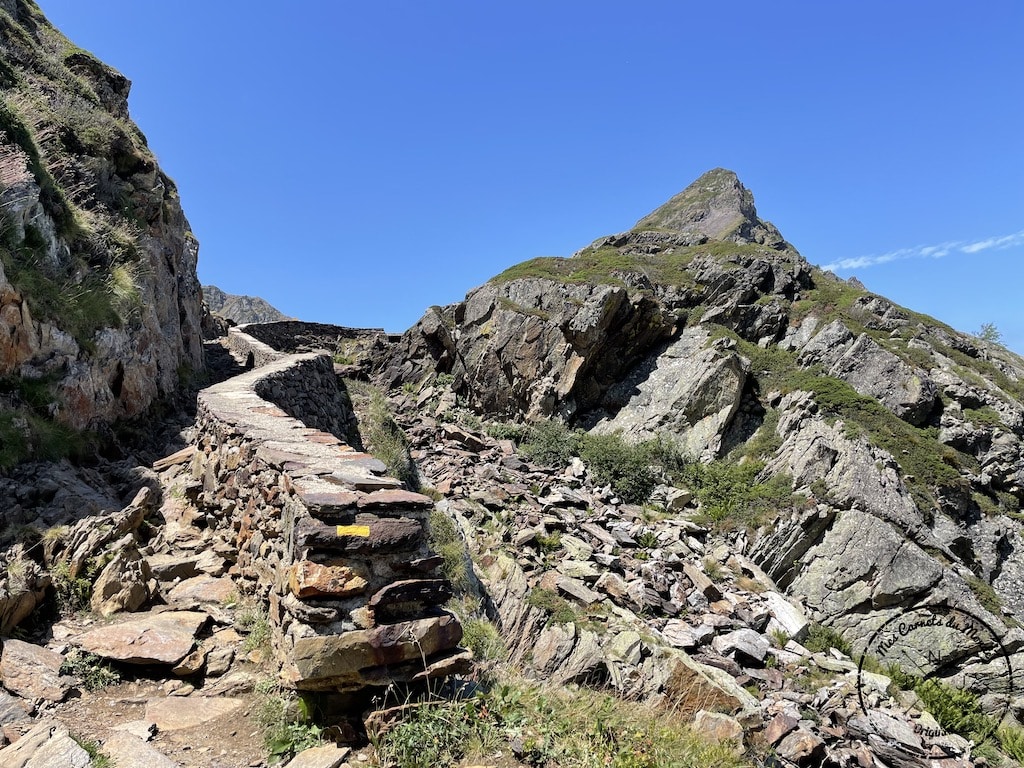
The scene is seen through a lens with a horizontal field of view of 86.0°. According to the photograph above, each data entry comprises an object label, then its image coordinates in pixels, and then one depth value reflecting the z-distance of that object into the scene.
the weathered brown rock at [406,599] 3.75
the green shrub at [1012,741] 8.49
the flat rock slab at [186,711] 3.59
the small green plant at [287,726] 3.44
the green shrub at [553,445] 17.80
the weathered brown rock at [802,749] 6.43
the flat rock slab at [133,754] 3.08
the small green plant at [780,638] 9.65
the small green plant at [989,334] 33.15
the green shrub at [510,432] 19.94
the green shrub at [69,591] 4.52
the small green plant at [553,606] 8.04
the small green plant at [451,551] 7.63
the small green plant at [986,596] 10.99
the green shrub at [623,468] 15.66
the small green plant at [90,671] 3.80
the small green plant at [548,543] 11.03
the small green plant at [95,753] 2.99
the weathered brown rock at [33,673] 3.54
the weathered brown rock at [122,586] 4.64
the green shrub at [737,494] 13.84
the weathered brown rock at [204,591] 5.21
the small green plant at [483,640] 5.44
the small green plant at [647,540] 12.53
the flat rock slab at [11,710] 3.23
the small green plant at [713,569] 11.79
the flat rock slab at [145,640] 4.06
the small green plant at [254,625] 4.48
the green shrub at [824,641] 10.20
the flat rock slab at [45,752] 2.92
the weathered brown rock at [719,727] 5.34
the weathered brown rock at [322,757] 3.24
